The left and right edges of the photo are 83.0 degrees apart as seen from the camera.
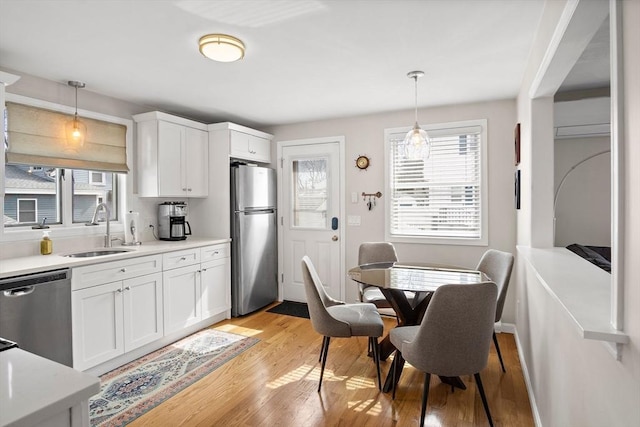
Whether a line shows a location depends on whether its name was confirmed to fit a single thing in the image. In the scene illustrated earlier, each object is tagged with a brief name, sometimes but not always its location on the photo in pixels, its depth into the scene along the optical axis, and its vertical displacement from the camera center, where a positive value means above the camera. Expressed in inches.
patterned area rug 92.7 -50.6
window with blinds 153.3 +9.6
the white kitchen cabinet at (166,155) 143.6 +22.8
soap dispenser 115.7 -10.9
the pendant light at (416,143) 114.3 +20.8
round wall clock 171.2 +22.3
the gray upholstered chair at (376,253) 145.9 -17.9
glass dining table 99.0 -20.7
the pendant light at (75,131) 122.2 +26.9
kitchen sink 123.8 -14.7
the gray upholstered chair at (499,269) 109.3 -19.7
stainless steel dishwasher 88.4 -26.3
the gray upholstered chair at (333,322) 100.0 -31.8
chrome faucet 132.8 -2.8
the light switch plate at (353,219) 174.2 -5.0
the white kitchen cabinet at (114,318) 104.7 -34.2
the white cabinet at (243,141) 164.1 +32.9
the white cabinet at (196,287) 134.3 -31.0
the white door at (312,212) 179.0 -1.3
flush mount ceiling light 89.6 +41.4
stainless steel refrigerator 164.9 -13.3
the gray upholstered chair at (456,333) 77.1 -27.2
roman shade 110.7 +23.2
